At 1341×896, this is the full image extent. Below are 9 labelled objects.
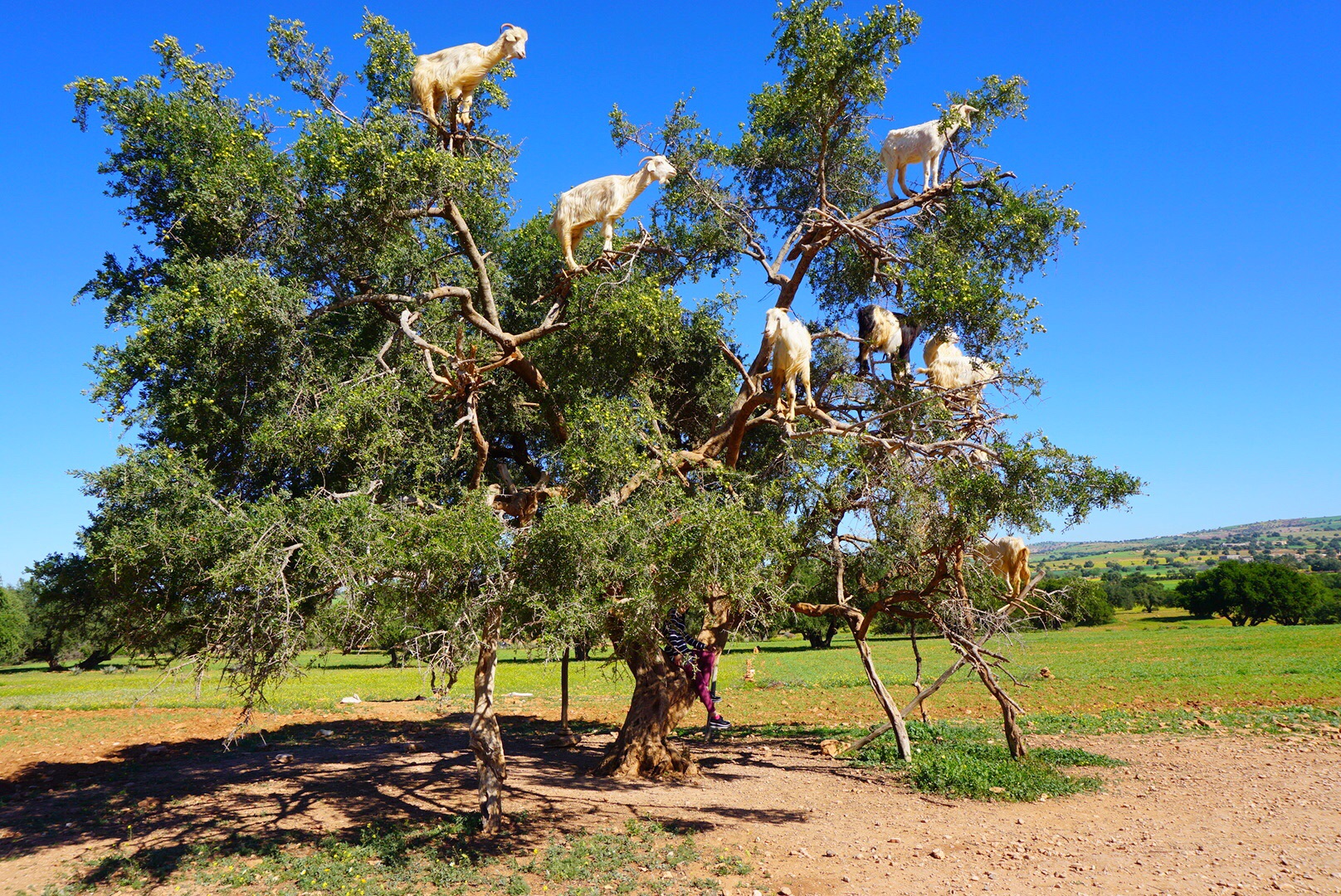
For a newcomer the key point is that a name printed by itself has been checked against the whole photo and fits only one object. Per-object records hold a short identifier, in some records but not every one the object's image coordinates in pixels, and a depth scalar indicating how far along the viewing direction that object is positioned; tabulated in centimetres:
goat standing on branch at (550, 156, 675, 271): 955
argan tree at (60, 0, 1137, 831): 786
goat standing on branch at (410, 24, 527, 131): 889
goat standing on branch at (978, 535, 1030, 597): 1116
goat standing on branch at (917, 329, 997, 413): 1039
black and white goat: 1069
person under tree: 1009
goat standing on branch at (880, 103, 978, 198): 1041
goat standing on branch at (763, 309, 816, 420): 945
